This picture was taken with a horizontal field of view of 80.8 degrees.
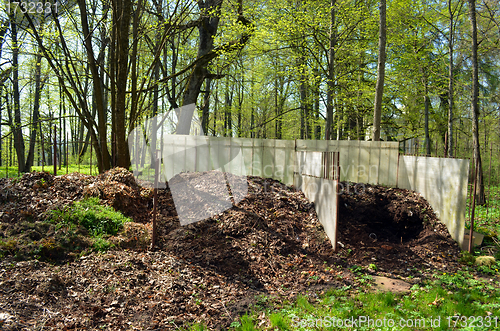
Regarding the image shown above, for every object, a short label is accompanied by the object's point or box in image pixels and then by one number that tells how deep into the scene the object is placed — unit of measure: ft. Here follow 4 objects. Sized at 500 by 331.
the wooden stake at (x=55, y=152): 23.17
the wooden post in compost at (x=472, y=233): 18.69
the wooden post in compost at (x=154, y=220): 18.03
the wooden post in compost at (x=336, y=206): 19.20
